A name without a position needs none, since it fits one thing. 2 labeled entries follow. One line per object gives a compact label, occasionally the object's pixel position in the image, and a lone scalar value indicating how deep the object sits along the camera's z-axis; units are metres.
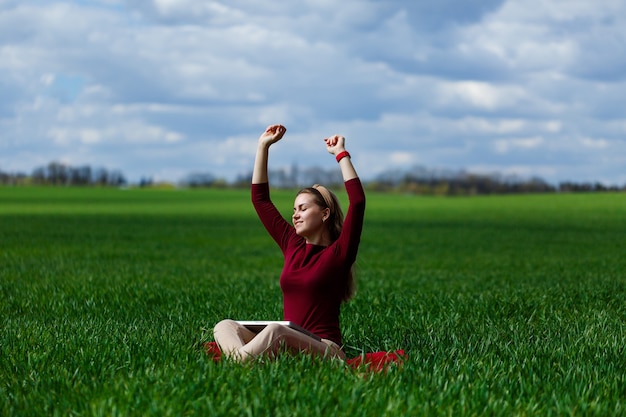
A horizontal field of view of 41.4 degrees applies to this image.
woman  6.52
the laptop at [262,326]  6.35
